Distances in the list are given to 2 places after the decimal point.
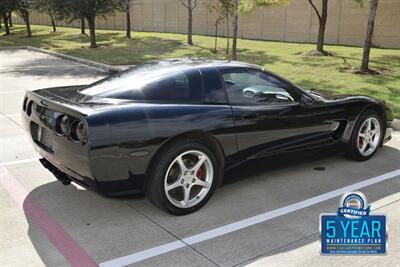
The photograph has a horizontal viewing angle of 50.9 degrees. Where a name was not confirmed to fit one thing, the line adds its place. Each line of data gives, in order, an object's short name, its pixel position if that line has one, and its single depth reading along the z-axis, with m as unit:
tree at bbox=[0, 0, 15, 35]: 30.13
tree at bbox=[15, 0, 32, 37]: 28.92
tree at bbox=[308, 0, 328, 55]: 16.62
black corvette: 3.43
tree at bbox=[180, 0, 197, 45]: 22.74
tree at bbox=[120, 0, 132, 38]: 22.94
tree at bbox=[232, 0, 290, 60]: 18.26
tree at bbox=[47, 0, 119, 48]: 20.66
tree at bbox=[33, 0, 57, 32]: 21.24
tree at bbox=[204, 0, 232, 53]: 18.80
